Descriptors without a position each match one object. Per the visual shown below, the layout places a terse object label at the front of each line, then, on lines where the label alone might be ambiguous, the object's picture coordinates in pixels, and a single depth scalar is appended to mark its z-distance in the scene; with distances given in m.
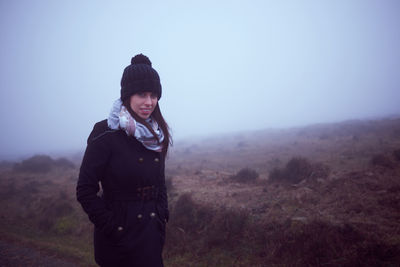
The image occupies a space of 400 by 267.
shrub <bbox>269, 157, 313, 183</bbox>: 8.80
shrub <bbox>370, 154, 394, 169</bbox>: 7.95
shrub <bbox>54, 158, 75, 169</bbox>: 19.73
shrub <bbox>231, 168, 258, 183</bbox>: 10.31
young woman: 1.89
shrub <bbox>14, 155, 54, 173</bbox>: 18.47
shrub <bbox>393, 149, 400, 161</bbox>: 8.29
